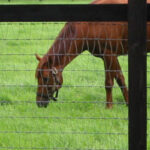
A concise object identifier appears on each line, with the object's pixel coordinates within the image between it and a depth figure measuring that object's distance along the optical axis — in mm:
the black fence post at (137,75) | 6273
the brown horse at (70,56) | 12211
